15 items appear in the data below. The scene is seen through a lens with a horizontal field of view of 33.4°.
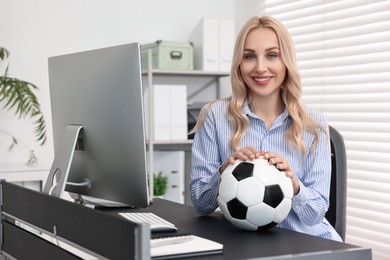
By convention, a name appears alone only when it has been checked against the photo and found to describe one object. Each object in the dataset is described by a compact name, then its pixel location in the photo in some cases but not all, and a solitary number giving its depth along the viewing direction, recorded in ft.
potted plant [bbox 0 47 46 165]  11.98
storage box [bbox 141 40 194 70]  13.44
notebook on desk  4.65
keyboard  5.39
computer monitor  5.38
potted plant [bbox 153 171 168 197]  13.60
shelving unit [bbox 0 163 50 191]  11.37
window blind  10.78
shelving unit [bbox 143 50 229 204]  13.33
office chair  7.52
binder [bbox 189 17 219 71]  13.89
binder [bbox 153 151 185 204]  14.20
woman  6.78
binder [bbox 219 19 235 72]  14.03
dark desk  4.75
